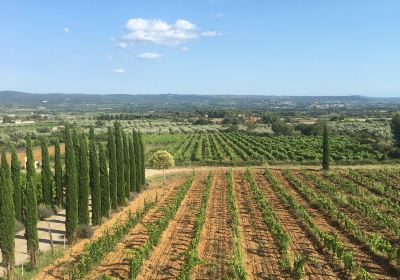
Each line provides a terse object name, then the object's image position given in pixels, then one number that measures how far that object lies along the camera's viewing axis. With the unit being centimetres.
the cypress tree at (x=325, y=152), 4712
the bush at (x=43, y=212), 2976
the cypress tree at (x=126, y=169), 3481
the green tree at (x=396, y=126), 7747
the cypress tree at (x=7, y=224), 1820
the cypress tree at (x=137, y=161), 3872
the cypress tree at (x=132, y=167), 3681
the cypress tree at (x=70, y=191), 2336
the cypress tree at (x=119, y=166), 3238
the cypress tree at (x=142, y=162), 4038
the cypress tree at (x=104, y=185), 2894
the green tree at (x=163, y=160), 4409
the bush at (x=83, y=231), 2428
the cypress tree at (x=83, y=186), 2491
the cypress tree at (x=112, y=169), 3075
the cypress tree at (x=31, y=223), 1969
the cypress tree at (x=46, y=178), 3089
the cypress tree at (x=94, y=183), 2691
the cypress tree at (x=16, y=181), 2558
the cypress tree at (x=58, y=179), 3076
